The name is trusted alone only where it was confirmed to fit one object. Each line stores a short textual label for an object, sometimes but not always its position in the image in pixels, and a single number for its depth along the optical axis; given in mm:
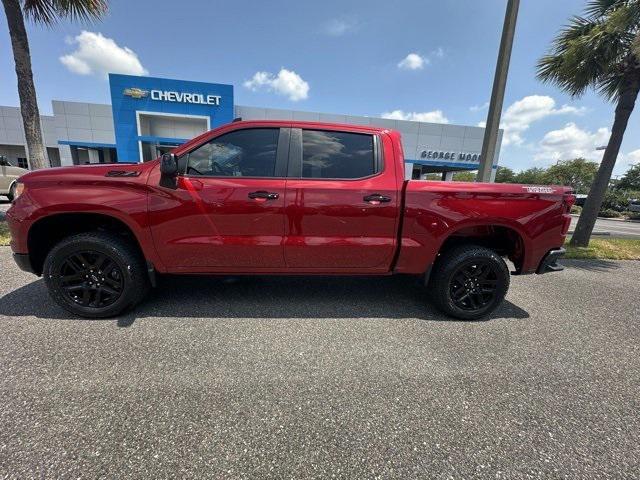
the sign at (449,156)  26016
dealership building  21250
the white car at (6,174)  12320
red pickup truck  2883
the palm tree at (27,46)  6164
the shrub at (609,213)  26381
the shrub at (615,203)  27641
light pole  5703
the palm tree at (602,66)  6520
